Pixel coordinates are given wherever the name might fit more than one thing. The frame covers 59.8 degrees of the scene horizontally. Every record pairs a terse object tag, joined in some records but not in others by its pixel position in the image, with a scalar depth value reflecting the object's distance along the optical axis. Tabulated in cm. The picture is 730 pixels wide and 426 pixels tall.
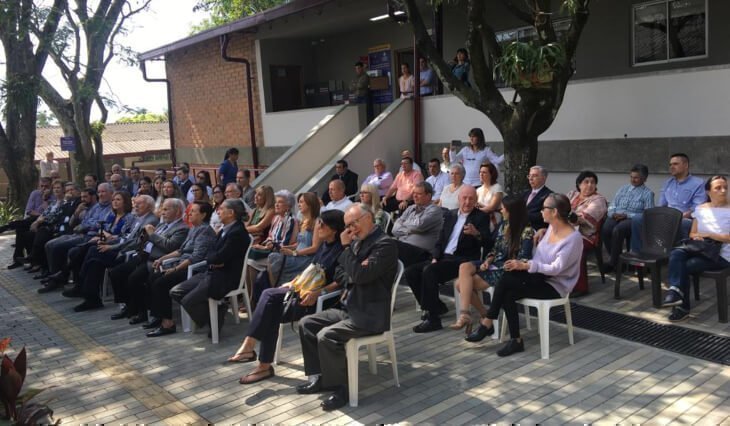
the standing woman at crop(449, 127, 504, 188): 910
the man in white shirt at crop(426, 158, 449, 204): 931
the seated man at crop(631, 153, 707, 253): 686
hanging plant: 690
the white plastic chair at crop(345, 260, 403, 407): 452
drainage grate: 509
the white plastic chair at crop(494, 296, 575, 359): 516
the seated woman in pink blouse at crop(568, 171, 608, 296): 697
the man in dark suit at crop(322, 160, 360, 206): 1080
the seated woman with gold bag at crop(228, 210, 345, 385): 513
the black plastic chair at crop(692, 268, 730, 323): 562
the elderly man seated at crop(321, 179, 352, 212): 760
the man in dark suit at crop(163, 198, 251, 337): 606
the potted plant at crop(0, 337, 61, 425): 335
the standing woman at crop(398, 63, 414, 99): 1230
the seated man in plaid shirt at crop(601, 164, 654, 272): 731
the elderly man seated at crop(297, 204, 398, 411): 453
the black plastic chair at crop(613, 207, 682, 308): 625
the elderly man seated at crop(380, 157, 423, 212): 955
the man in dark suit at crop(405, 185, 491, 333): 606
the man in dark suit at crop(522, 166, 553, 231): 704
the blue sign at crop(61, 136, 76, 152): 1574
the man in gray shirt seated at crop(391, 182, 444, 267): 652
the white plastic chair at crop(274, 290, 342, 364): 513
